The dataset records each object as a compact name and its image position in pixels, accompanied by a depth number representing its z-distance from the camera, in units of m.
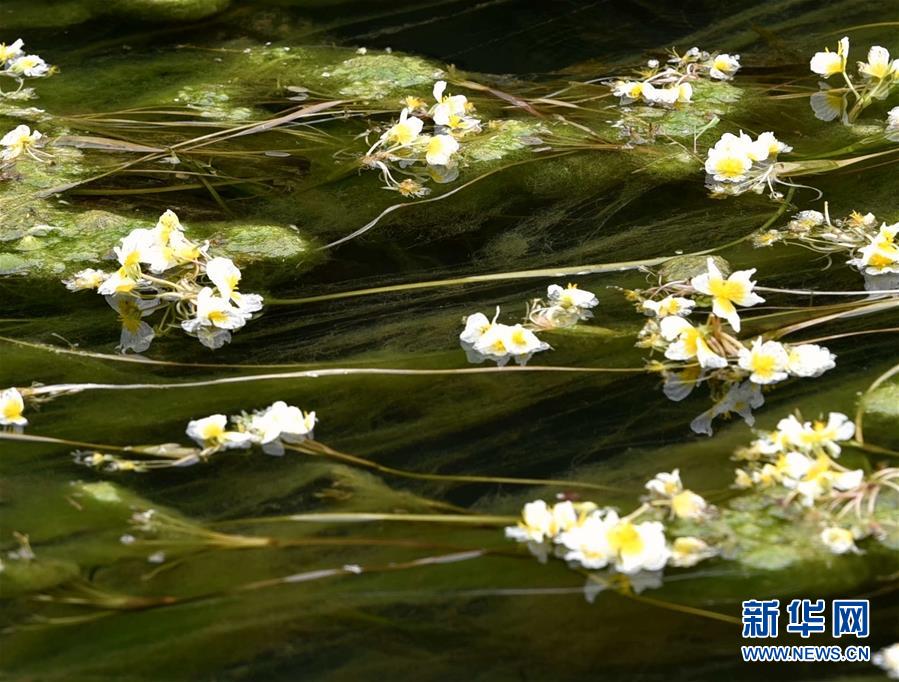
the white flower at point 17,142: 3.30
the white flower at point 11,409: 3.05
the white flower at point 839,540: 2.95
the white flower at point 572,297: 3.12
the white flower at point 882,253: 3.14
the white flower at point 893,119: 3.33
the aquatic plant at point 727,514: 2.94
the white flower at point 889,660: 2.90
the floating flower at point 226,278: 3.13
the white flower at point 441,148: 3.30
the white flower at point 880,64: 3.34
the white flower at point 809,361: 3.06
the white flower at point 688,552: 2.94
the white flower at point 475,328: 3.10
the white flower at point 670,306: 3.11
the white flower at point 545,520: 2.95
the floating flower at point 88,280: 3.18
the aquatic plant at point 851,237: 3.14
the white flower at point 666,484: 2.97
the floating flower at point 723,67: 3.41
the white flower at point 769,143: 3.27
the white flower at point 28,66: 3.46
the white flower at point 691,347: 3.06
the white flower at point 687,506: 2.96
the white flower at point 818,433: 2.98
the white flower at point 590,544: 2.94
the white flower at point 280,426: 3.03
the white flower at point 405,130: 3.30
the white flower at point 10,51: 3.46
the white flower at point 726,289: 3.08
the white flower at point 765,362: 3.05
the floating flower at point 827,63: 3.36
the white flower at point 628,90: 3.38
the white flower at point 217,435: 3.03
